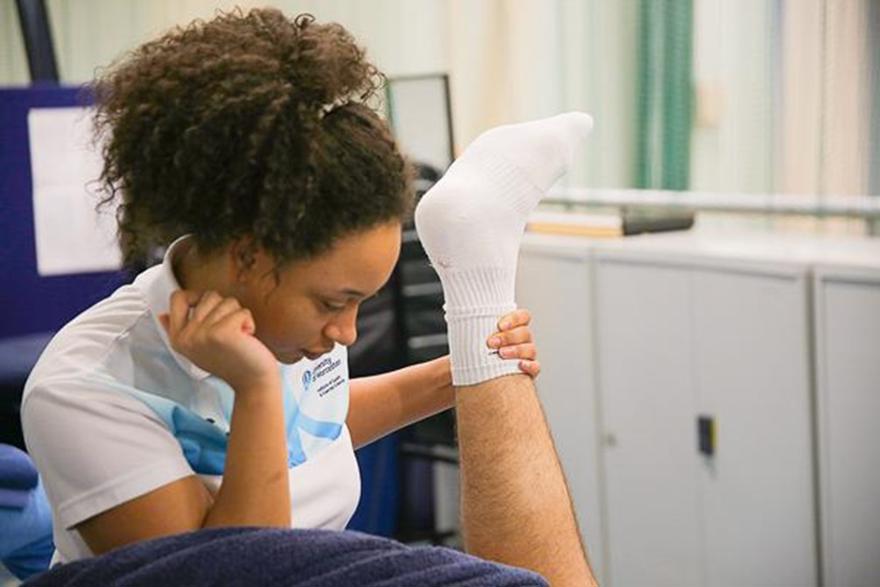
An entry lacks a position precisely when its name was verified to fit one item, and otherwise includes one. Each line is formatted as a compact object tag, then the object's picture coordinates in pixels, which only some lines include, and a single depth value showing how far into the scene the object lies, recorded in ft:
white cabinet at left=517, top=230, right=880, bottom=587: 7.80
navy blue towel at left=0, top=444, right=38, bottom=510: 5.28
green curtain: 9.45
